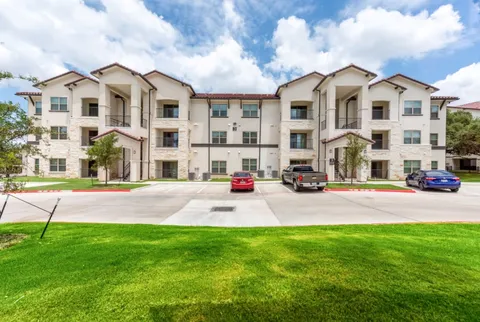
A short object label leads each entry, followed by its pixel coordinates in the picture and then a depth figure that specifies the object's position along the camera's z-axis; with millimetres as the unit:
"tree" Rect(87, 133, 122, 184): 18719
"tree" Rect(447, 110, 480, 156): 28719
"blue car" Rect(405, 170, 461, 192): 16922
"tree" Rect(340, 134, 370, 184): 18875
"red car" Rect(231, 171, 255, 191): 16766
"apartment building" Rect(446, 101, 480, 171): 40594
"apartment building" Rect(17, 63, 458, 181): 24281
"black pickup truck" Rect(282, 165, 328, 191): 16094
